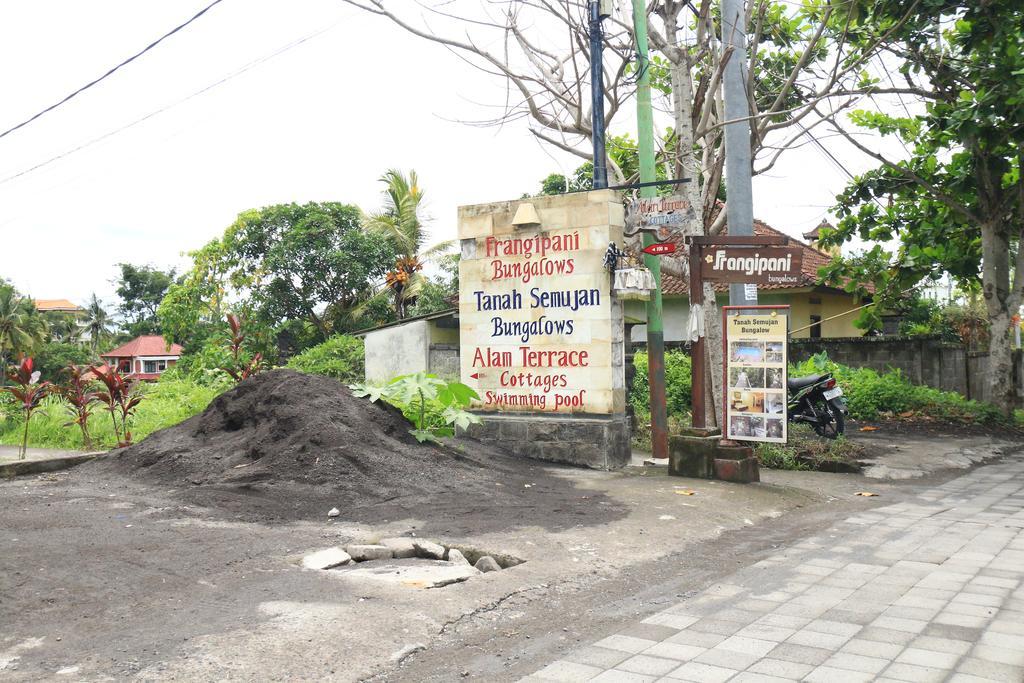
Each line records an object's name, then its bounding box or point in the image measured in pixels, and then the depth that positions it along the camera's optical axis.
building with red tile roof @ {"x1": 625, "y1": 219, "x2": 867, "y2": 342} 25.22
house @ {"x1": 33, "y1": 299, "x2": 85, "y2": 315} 98.94
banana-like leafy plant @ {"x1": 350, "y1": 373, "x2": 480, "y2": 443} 10.41
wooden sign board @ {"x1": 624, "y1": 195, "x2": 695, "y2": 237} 10.93
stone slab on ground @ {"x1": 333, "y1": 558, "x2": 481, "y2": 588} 5.85
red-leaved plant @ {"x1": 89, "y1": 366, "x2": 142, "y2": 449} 12.18
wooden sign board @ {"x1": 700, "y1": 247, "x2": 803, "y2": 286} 10.04
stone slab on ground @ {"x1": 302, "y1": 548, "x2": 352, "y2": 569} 6.11
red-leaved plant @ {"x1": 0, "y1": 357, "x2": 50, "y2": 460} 11.70
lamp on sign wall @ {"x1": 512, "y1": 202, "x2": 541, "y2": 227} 11.64
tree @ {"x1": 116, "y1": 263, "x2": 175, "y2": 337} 66.12
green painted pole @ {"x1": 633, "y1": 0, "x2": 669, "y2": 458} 11.88
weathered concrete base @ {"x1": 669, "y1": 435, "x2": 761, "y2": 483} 10.30
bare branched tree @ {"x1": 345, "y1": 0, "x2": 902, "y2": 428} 13.09
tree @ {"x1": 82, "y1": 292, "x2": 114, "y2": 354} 68.62
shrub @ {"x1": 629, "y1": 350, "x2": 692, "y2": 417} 17.30
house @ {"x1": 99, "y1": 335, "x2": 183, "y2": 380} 68.62
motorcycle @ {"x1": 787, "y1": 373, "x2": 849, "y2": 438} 14.05
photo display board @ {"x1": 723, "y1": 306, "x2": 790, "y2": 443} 10.07
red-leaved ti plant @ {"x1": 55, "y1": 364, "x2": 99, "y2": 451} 12.52
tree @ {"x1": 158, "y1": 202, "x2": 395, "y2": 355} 30.38
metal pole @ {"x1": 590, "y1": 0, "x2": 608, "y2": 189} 11.98
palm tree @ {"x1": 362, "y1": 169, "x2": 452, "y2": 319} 31.97
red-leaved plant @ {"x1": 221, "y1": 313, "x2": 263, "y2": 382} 13.45
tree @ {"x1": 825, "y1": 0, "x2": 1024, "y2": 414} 14.62
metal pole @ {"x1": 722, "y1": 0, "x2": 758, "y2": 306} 11.95
